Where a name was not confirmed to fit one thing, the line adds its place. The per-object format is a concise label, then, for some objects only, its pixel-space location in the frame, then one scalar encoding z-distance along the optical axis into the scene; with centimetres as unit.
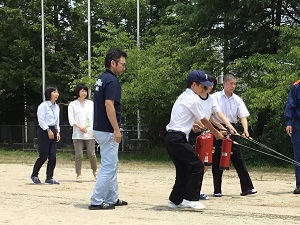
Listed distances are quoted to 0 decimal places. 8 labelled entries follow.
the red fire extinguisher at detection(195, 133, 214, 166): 848
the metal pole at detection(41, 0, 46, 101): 3003
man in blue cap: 757
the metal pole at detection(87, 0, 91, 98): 2786
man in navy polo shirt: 762
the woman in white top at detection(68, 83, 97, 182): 1194
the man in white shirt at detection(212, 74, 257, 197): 938
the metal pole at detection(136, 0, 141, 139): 2428
